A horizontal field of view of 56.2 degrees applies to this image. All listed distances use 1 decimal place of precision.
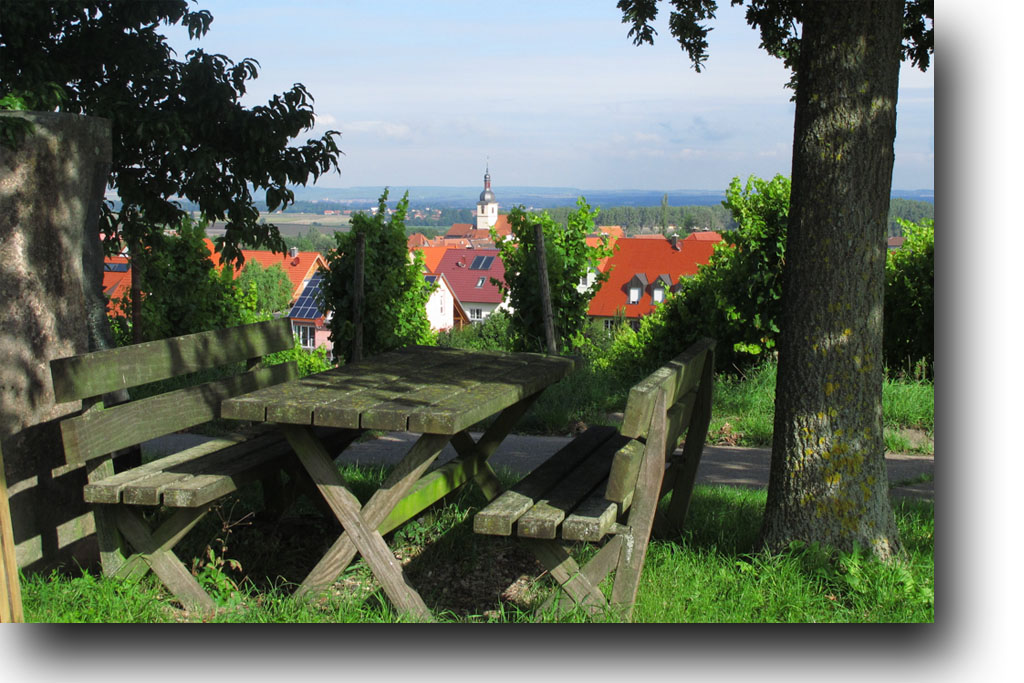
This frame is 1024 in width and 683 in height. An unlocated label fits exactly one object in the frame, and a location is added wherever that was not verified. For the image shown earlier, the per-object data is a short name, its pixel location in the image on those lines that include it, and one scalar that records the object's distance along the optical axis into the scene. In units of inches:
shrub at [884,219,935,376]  359.6
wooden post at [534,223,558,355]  393.4
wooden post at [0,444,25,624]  117.0
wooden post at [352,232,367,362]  398.9
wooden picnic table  135.7
